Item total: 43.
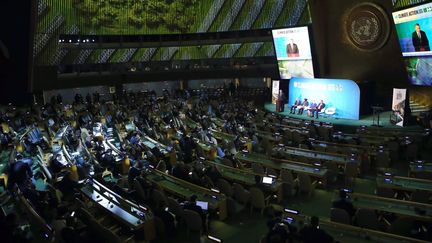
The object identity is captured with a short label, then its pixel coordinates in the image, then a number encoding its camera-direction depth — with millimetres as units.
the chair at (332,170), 11483
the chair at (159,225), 8070
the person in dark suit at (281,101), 24669
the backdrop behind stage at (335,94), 20641
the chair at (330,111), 21734
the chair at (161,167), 11875
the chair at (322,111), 22188
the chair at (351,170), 11477
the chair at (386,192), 9008
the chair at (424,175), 10258
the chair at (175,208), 8586
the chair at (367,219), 7574
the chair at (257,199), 9500
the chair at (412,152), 13992
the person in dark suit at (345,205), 8066
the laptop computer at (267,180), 10109
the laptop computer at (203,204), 8508
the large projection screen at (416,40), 16734
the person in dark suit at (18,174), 10266
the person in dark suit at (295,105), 23812
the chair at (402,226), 7129
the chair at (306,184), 10742
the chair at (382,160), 12781
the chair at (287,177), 10626
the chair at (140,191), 9848
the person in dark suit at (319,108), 22031
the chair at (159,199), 9000
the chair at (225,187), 10031
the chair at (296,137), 16138
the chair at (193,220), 8141
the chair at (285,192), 10422
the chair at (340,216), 7691
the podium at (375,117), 18569
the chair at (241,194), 9852
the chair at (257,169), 11473
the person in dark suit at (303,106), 23250
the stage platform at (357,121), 19375
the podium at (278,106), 24625
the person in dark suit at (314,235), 6410
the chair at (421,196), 8500
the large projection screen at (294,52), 24109
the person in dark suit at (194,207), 8352
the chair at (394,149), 14078
